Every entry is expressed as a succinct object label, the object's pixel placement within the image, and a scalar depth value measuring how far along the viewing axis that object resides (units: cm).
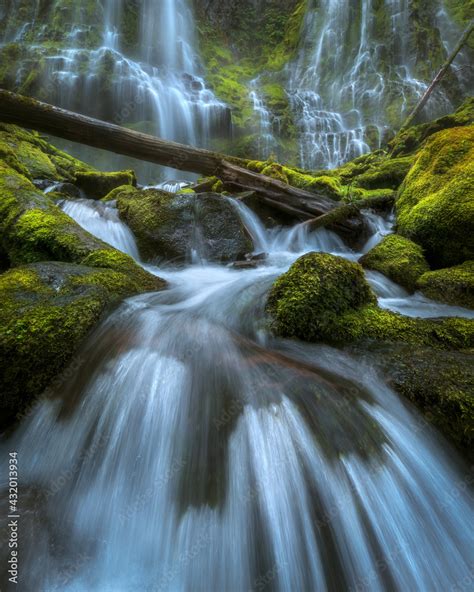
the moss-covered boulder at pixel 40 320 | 206
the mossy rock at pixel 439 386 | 186
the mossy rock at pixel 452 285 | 373
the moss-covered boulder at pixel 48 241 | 377
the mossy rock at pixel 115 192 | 780
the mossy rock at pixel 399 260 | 439
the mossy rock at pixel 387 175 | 966
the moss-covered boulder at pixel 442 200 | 425
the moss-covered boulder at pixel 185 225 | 562
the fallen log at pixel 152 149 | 618
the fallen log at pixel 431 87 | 1143
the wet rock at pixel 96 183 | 876
